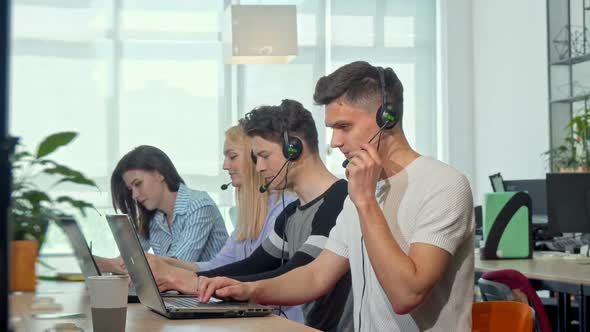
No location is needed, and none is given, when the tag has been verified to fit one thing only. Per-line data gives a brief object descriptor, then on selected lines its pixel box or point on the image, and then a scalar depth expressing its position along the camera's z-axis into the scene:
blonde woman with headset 2.95
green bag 3.81
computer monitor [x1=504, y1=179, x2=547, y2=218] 5.40
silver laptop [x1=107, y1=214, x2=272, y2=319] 1.66
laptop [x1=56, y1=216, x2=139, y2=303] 2.06
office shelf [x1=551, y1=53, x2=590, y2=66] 6.13
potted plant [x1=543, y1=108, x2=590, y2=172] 5.91
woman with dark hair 3.31
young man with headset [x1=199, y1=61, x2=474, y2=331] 1.61
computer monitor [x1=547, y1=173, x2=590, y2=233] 3.88
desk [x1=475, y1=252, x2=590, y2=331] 3.01
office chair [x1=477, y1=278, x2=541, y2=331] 2.73
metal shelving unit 6.38
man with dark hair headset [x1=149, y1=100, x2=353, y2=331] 2.22
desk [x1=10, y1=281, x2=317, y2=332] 1.51
